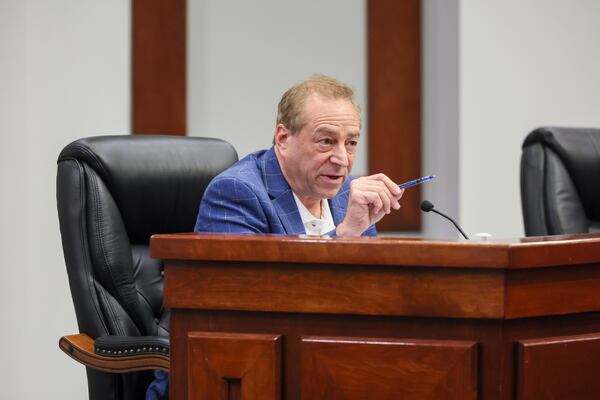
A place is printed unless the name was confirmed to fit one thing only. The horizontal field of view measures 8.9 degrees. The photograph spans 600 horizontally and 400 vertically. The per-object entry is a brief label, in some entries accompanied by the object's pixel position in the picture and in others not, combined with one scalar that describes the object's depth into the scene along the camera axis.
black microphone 7.53
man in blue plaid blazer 7.54
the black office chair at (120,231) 7.59
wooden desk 6.94
